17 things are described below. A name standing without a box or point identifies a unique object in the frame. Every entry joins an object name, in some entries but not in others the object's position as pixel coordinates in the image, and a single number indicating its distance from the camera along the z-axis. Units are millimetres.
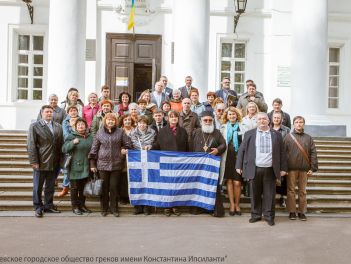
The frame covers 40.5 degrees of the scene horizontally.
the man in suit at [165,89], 11371
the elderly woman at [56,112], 9914
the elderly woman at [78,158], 8466
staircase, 9188
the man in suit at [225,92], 11547
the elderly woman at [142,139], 8727
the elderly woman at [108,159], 8469
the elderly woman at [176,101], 10102
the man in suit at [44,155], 8266
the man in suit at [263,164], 8156
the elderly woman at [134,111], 9180
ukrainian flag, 14336
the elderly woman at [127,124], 8877
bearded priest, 8633
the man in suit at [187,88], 11188
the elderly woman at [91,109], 9906
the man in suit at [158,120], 8852
